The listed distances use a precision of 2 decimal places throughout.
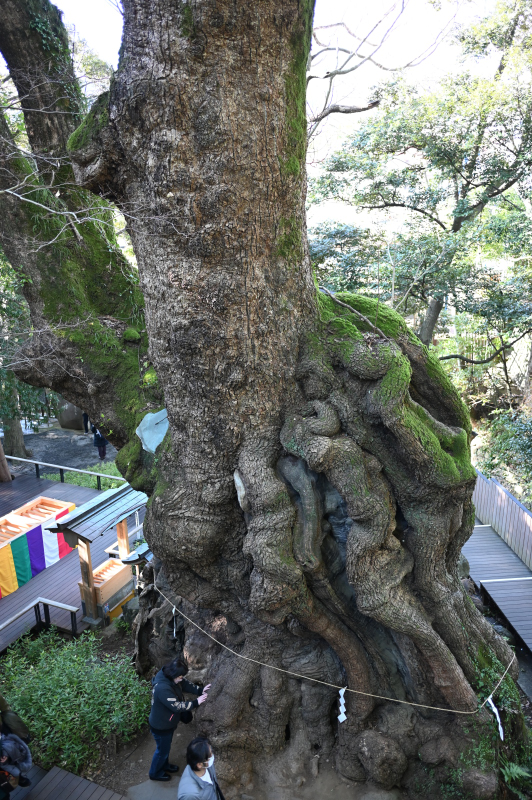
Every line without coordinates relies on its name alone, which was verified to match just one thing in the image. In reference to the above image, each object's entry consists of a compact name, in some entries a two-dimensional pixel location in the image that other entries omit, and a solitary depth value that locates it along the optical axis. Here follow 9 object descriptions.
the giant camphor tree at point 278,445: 3.65
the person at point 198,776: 3.35
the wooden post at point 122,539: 7.50
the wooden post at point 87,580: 6.87
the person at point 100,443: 13.73
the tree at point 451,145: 9.31
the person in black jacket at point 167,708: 4.36
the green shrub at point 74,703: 4.70
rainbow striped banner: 7.62
